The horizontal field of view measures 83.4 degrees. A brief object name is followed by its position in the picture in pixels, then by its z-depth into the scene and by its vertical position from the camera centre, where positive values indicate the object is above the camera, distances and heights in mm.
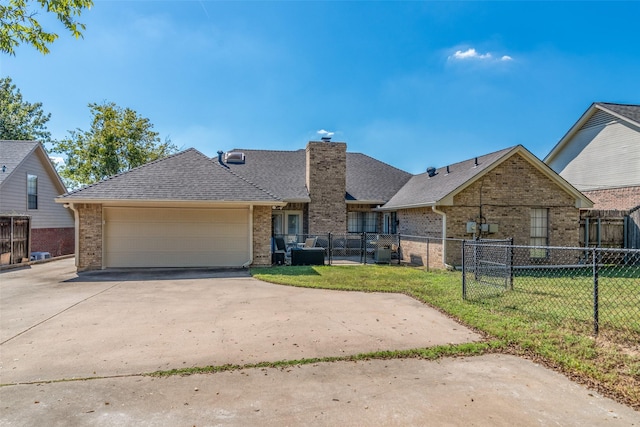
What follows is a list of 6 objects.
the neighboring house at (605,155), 17375 +3412
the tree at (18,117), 34000 +9860
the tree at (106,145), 27203 +5632
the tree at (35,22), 5816 +3298
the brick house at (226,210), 12992 +274
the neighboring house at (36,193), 16562 +1173
